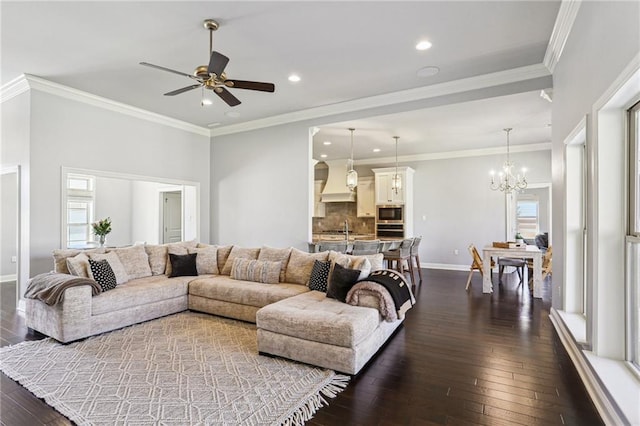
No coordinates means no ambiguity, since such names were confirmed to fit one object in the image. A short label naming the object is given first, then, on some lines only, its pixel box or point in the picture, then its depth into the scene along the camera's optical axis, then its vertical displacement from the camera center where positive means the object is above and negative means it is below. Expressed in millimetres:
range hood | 9242 +830
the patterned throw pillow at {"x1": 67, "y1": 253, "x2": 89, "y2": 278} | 3920 -624
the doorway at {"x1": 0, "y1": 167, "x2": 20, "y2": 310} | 6578 -316
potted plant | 5809 -266
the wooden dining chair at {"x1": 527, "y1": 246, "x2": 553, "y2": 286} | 5921 -877
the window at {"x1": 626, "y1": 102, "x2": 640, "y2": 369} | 2174 -177
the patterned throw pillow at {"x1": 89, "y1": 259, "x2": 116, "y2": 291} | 3926 -726
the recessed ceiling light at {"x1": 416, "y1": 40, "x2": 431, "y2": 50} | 3578 +1879
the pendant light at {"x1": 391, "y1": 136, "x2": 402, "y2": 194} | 7562 +768
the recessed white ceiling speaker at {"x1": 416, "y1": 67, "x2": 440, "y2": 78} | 4230 +1880
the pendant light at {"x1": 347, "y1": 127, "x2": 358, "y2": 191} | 6637 +728
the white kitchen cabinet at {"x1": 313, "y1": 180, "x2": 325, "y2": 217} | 9844 +448
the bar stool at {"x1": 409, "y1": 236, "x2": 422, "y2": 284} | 6715 -716
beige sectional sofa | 2844 -943
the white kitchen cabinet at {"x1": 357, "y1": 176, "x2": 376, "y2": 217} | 9281 +492
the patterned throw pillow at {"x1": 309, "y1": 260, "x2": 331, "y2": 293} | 4008 -752
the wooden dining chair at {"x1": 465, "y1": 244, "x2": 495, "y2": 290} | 5973 -836
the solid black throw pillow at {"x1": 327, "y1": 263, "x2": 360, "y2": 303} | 3457 -708
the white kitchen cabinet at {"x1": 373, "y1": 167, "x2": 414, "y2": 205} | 8641 +777
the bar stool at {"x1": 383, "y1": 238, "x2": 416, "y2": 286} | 6191 -730
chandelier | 6602 +802
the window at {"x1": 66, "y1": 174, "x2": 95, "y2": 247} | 7898 +119
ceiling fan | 2953 +1313
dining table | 5434 -718
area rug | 2201 -1325
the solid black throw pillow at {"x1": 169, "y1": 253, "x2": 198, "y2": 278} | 4875 -764
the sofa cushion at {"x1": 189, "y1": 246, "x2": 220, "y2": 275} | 5047 -719
